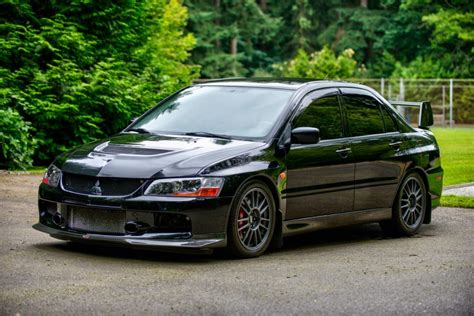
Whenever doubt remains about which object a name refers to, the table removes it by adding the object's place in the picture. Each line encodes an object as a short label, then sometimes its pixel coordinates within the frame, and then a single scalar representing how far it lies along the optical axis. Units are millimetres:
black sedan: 8508
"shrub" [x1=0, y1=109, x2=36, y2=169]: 17000
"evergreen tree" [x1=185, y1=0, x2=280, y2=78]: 62844
